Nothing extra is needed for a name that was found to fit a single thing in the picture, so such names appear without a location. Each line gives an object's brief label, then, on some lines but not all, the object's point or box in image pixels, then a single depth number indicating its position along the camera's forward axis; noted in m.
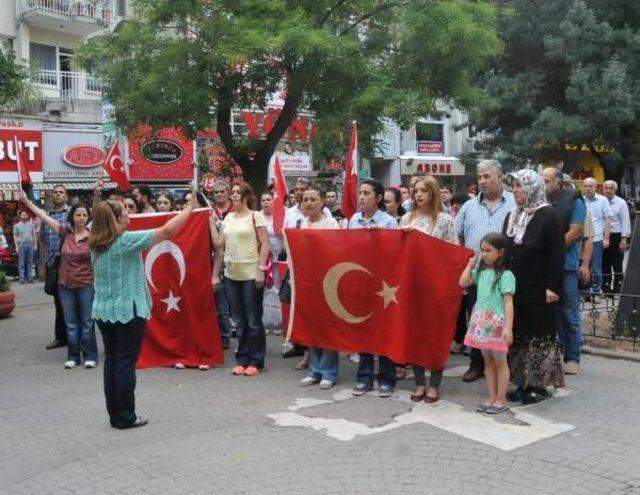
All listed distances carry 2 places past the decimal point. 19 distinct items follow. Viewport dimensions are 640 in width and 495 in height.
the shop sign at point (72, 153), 23.06
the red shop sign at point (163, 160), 24.64
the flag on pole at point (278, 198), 8.12
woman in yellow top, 7.30
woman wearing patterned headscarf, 5.89
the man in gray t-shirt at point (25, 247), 17.31
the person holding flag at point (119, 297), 5.54
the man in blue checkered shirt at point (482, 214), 6.64
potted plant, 11.29
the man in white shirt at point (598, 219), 12.09
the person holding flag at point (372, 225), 6.48
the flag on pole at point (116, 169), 10.21
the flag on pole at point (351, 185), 7.41
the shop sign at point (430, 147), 34.16
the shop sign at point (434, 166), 33.16
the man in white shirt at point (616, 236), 12.58
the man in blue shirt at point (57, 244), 8.77
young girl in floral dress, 5.69
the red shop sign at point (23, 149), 21.78
